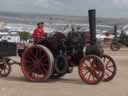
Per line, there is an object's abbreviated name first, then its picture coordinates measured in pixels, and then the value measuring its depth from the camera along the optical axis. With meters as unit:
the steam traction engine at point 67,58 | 12.91
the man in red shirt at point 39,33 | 14.29
